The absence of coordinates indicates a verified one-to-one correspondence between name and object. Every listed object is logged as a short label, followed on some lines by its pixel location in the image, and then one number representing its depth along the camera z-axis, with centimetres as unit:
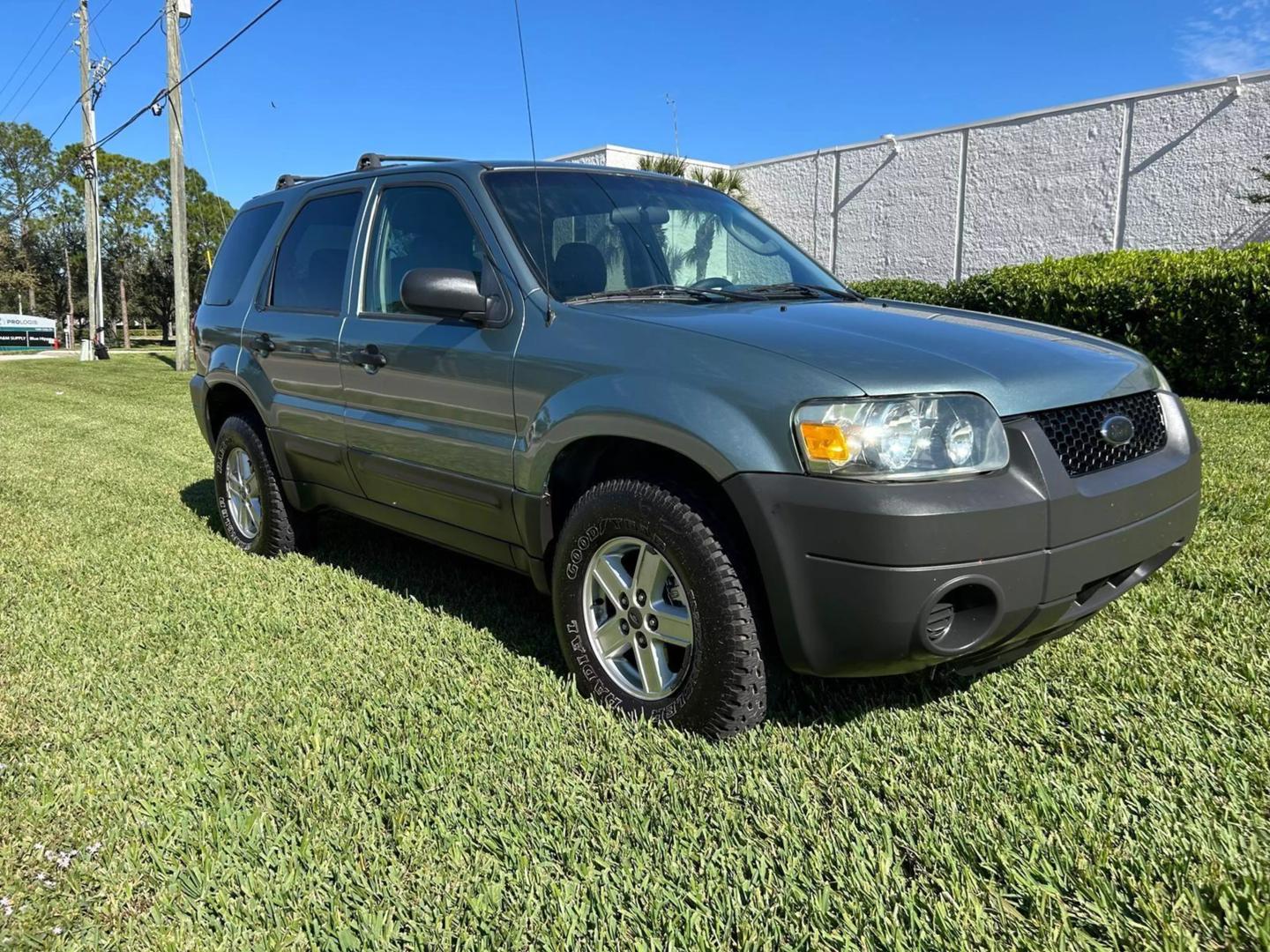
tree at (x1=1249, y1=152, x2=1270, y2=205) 1394
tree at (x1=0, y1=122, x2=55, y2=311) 5688
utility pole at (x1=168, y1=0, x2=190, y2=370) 1936
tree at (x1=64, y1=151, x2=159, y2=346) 5662
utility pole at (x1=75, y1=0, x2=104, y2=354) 2816
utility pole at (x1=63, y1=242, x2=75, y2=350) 5965
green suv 235
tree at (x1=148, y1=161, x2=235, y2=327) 5493
